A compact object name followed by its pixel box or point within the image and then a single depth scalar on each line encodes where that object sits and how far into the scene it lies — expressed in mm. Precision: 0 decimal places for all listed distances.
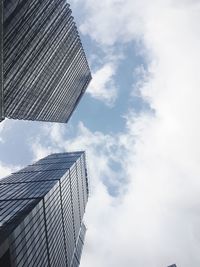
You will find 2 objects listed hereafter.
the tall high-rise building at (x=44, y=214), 33032
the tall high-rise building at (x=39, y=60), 47370
